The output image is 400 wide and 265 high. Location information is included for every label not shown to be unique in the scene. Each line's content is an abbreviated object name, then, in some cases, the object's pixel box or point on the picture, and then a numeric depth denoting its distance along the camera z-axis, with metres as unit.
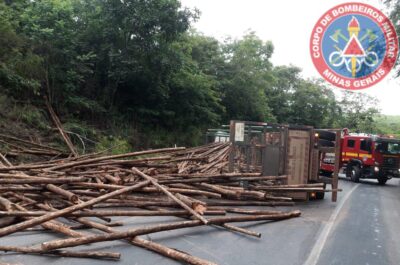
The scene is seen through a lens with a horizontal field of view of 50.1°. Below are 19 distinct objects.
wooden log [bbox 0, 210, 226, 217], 6.21
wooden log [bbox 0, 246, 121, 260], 5.30
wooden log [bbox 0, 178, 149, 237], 5.54
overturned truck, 11.72
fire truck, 21.03
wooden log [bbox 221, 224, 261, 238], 7.10
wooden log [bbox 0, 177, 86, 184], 7.50
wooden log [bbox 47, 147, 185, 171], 9.40
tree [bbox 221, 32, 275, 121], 31.09
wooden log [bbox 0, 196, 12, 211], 6.52
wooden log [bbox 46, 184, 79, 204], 7.28
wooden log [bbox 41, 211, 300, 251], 5.27
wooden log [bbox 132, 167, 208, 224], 6.95
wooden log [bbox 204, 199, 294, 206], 9.41
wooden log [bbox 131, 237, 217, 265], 5.31
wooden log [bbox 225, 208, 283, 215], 8.48
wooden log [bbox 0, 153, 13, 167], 9.97
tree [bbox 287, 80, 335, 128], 43.97
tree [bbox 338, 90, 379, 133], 54.69
